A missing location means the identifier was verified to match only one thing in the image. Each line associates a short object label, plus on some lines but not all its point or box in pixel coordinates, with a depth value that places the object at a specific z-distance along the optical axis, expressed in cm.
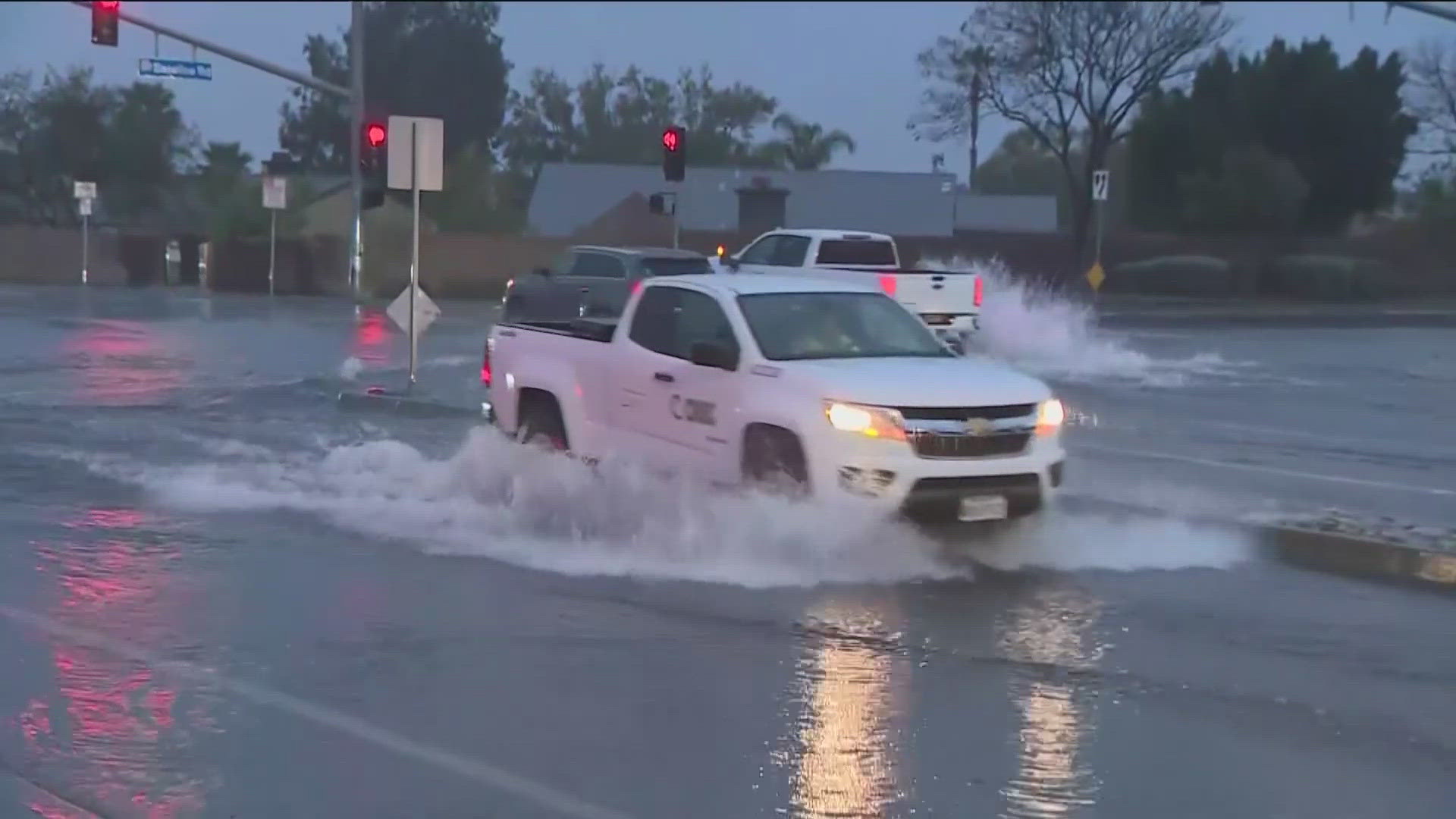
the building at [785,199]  6969
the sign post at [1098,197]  4125
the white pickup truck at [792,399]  1058
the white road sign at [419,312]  2027
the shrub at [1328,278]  5681
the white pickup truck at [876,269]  2597
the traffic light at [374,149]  3391
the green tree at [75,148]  7500
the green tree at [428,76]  10212
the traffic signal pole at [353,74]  3638
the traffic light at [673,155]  3228
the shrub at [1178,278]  5744
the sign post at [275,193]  4722
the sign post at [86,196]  5006
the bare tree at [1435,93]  7369
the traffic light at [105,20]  3409
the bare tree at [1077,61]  5816
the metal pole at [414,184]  1966
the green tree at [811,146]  10438
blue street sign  3825
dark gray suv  2889
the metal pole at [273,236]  4934
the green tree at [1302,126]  6022
